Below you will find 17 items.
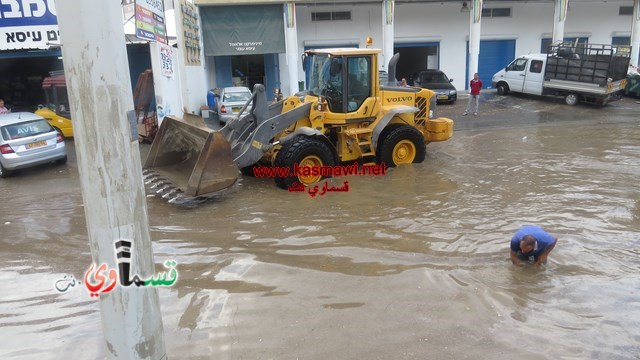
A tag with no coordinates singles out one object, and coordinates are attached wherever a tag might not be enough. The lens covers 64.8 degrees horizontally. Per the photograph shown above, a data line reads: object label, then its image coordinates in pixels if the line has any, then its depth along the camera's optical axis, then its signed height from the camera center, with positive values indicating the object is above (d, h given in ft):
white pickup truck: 59.77 -1.68
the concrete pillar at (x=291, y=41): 68.64 +3.70
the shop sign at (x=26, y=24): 48.65 +5.16
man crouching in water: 17.48 -6.32
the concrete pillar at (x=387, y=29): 69.46 +4.93
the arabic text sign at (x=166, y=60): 45.85 +1.20
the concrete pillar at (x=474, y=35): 72.08 +3.88
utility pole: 8.13 -1.44
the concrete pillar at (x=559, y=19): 74.59 +5.86
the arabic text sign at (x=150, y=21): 40.75 +4.47
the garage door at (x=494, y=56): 81.10 +0.93
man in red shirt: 58.61 -2.94
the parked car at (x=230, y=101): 54.70 -3.28
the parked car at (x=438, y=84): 68.23 -2.72
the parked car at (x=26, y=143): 34.94 -4.51
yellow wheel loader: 27.09 -3.70
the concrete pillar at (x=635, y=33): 77.51 +3.61
